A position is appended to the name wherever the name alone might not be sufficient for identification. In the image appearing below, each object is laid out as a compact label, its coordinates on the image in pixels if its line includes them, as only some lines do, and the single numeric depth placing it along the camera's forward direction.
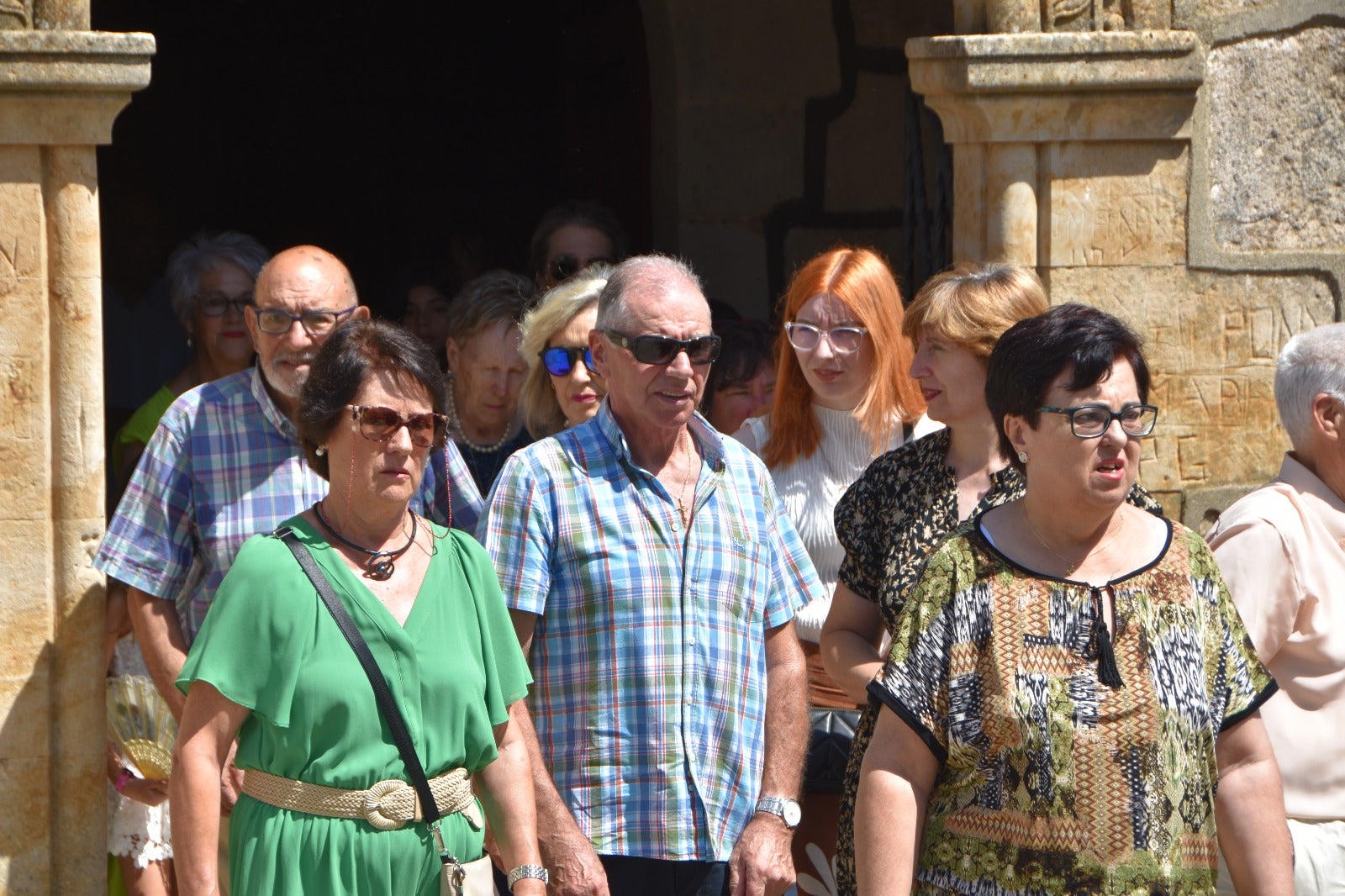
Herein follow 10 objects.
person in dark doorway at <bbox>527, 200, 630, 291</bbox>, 9.48
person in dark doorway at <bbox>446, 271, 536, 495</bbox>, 8.29
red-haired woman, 7.42
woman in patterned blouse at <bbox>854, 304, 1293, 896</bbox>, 4.89
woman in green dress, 5.16
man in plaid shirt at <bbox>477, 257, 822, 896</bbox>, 5.95
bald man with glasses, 6.91
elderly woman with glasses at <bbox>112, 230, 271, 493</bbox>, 8.98
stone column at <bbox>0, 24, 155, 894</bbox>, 7.59
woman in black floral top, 6.61
